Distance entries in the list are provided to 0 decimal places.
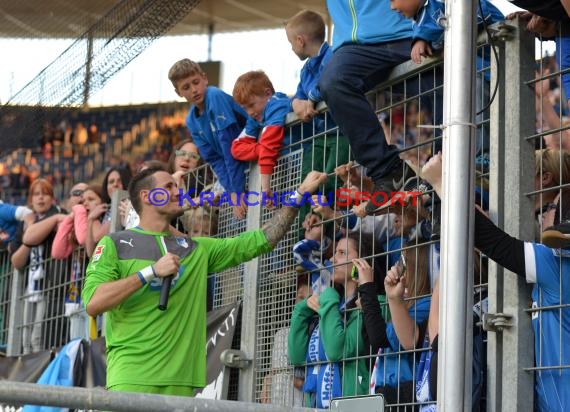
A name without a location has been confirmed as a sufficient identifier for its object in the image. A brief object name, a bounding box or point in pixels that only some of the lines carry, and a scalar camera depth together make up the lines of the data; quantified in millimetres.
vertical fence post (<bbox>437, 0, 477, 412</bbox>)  7602
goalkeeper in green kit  11312
